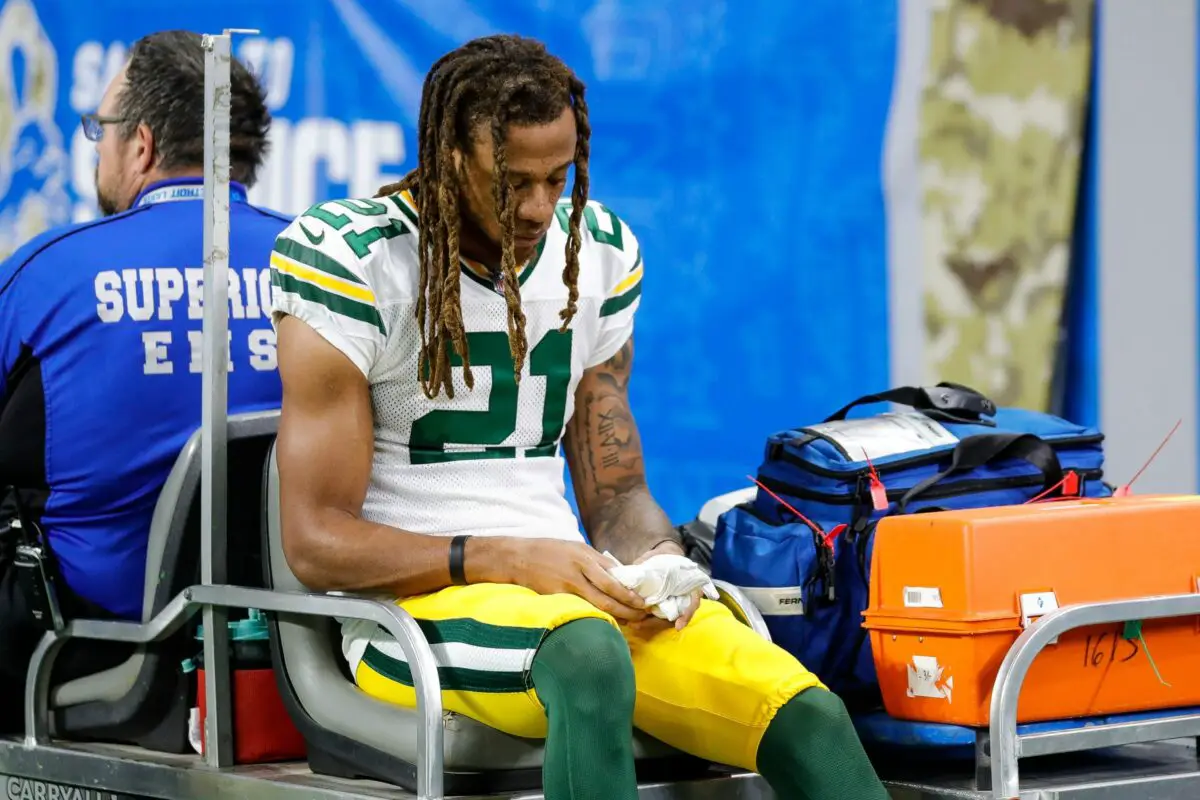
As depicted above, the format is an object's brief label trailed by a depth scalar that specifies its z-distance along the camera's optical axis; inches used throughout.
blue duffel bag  219.0
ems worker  229.6
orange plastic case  193.5
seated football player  177.2
